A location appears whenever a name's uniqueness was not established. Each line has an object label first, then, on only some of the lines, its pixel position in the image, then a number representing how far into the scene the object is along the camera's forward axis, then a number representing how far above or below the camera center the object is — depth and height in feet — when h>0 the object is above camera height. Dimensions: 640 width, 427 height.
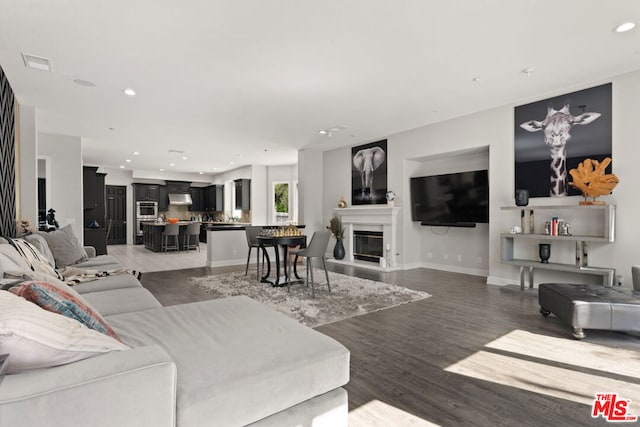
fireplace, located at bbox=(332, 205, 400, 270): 22.52 -1.88
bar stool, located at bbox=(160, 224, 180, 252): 32.40 -2.60
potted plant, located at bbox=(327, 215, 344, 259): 25.61 -2.10
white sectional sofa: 3.07 -2.04
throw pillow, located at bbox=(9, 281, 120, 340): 3.99 -1.16
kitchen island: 33.42 -2.59
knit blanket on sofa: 8.39 -2.02
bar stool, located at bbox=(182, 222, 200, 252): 33.99 -2.71
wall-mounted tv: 18.91 +0.71
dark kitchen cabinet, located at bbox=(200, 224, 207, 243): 42.70 -2.98
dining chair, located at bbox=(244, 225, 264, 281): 19.29 -1.43
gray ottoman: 9.50 -2.98
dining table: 15.78 -1.64
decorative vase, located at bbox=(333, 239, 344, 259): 25.66 -3.14
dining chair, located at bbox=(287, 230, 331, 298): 15.01 -1.67
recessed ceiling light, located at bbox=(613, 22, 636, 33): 9.81 +5.57
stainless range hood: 42.43 +1.52
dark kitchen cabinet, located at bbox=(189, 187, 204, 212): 45.15 +1.47
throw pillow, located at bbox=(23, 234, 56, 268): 11.49 -1.20
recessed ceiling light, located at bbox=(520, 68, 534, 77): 12.71 +5.46
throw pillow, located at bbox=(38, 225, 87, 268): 13.33 -1.54
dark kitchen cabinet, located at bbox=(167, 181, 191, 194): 42.95 +3.14
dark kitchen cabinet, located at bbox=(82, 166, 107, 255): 24.50 +0.15
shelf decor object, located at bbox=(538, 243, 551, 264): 15.03 -1.95
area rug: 12.28 -3.87
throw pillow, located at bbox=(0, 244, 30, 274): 6.36 -1.03
